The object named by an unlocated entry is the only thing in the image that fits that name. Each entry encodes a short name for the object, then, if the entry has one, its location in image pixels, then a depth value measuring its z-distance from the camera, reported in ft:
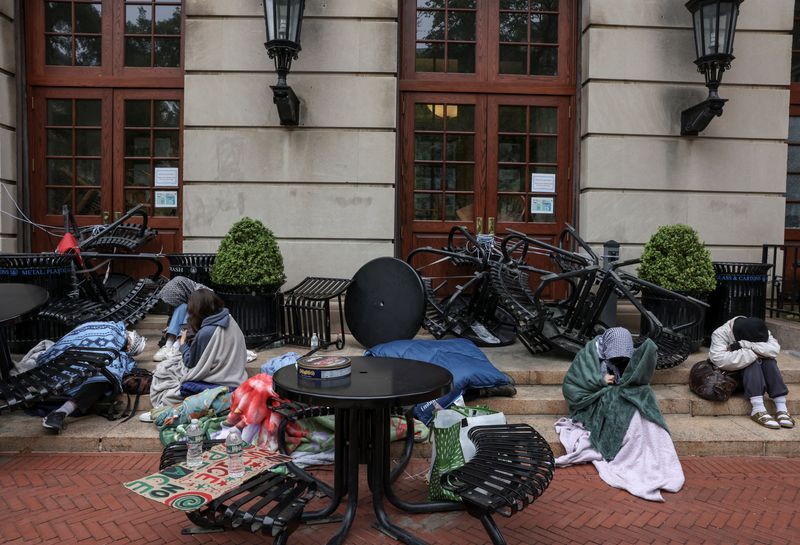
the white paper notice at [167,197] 28.09
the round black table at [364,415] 11.06
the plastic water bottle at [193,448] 11.05
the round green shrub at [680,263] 22.21
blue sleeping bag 16.97
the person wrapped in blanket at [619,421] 14.29
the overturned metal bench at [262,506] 9.70
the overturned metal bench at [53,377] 14.53
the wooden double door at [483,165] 28.32
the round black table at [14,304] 14.98
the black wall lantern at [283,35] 23.26
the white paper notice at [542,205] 28.66
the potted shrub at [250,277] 22.29
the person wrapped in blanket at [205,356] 16.72
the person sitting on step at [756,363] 17.76
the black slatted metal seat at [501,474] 10.11
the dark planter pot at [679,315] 22.48
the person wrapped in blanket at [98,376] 16.35
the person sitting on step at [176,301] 20.04
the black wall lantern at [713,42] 24.11
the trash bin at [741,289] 23.29
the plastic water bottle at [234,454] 10.62
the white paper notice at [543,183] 28.66
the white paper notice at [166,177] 28.09
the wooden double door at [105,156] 27.96
